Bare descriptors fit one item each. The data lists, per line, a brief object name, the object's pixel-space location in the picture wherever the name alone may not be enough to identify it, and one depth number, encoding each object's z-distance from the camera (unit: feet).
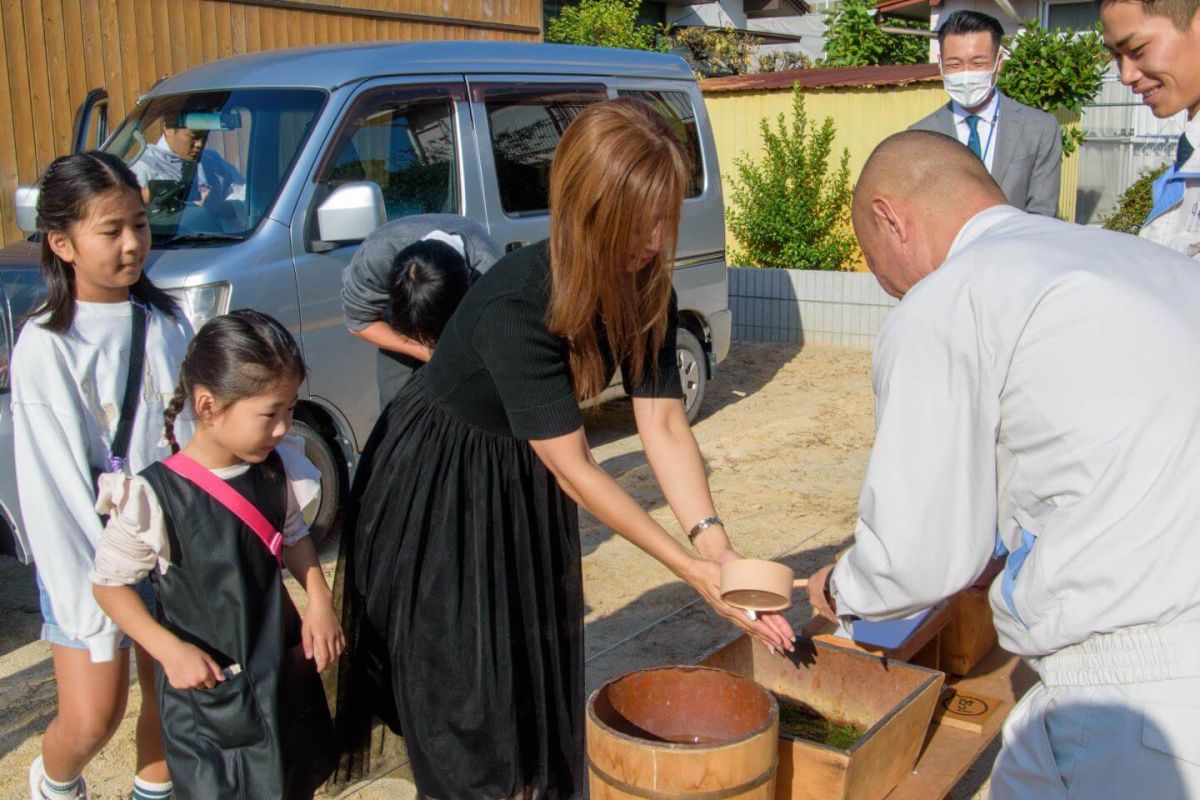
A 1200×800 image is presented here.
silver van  16.02
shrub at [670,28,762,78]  64.08
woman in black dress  7.64
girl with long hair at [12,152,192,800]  8.43
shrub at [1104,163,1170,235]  38.37
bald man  5.60
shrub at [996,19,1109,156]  36.83
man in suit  16.08
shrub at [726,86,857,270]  37.09
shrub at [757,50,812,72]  74.08
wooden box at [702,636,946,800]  7.50
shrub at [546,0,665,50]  53.57
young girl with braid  7.77
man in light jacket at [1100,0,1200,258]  8.38
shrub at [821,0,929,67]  58.54
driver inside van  16.75
